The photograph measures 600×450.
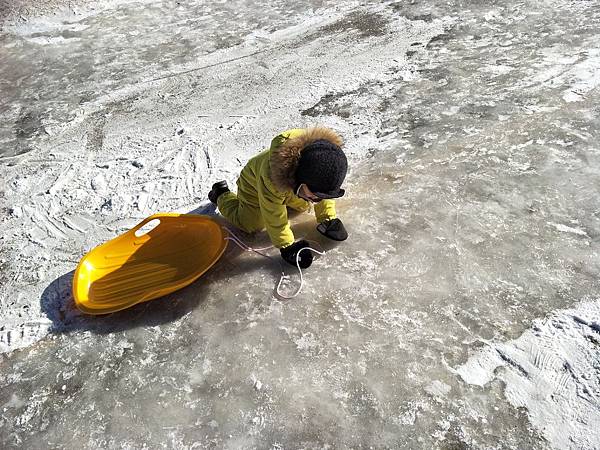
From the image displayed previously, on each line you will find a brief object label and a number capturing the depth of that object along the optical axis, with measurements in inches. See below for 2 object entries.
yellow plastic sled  86.0
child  73.4
